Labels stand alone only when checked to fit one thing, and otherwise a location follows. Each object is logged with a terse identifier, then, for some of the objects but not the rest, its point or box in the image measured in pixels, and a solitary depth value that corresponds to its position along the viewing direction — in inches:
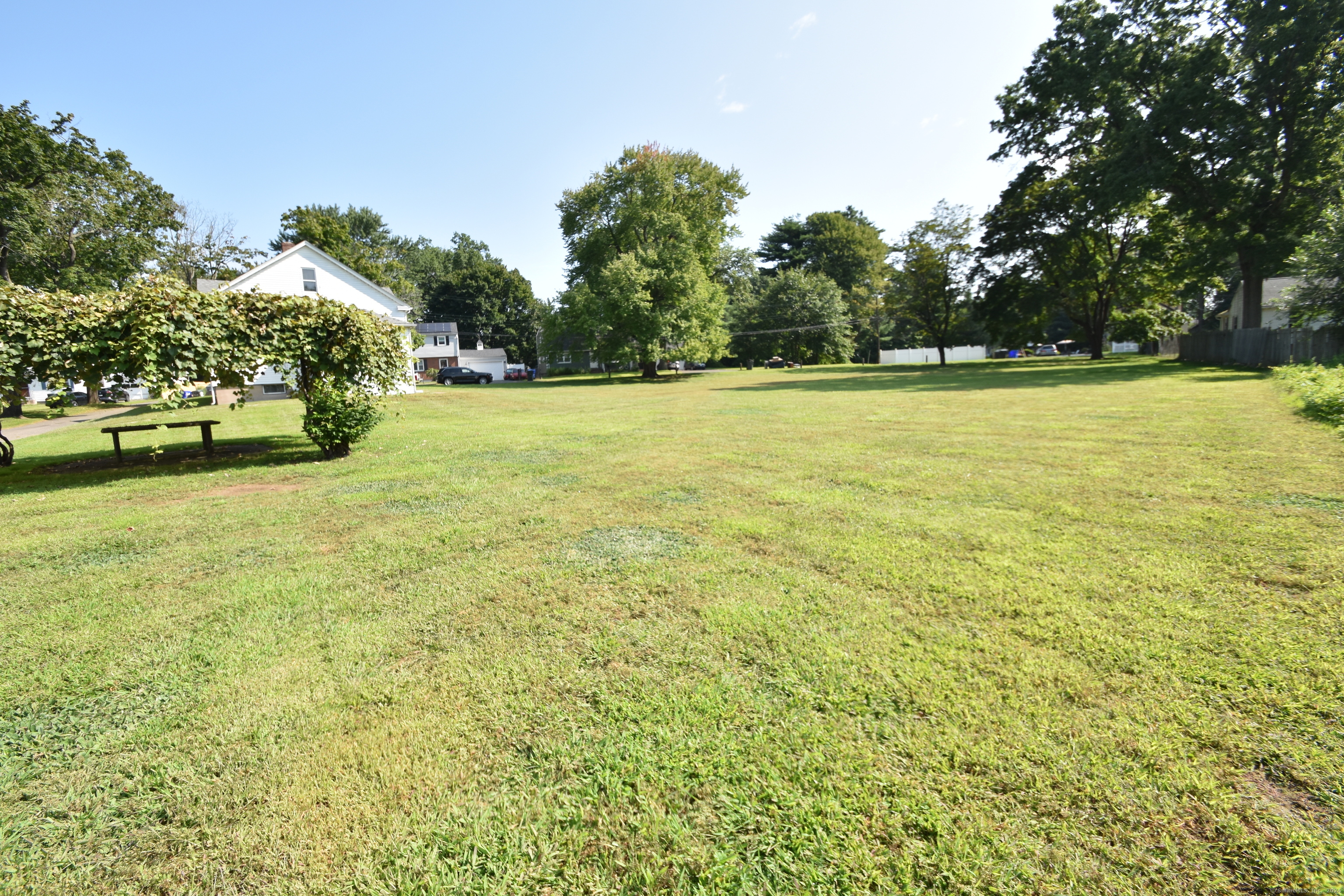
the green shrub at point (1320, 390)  367.6
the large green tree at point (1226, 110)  879.1
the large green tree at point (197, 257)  1405.0
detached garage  2401.6
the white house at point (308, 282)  1142.3
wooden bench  382.0
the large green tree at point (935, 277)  1628.9
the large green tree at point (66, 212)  919.7
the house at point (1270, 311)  1165.1
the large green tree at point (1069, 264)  1312.7
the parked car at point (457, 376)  1884.8
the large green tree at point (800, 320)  2244.1
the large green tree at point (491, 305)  2751.0
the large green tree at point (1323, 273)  665.0
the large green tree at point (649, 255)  1428.4
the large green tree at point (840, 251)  2518.5
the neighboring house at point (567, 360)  2223.5
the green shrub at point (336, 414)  373.7
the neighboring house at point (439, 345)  2310.5
